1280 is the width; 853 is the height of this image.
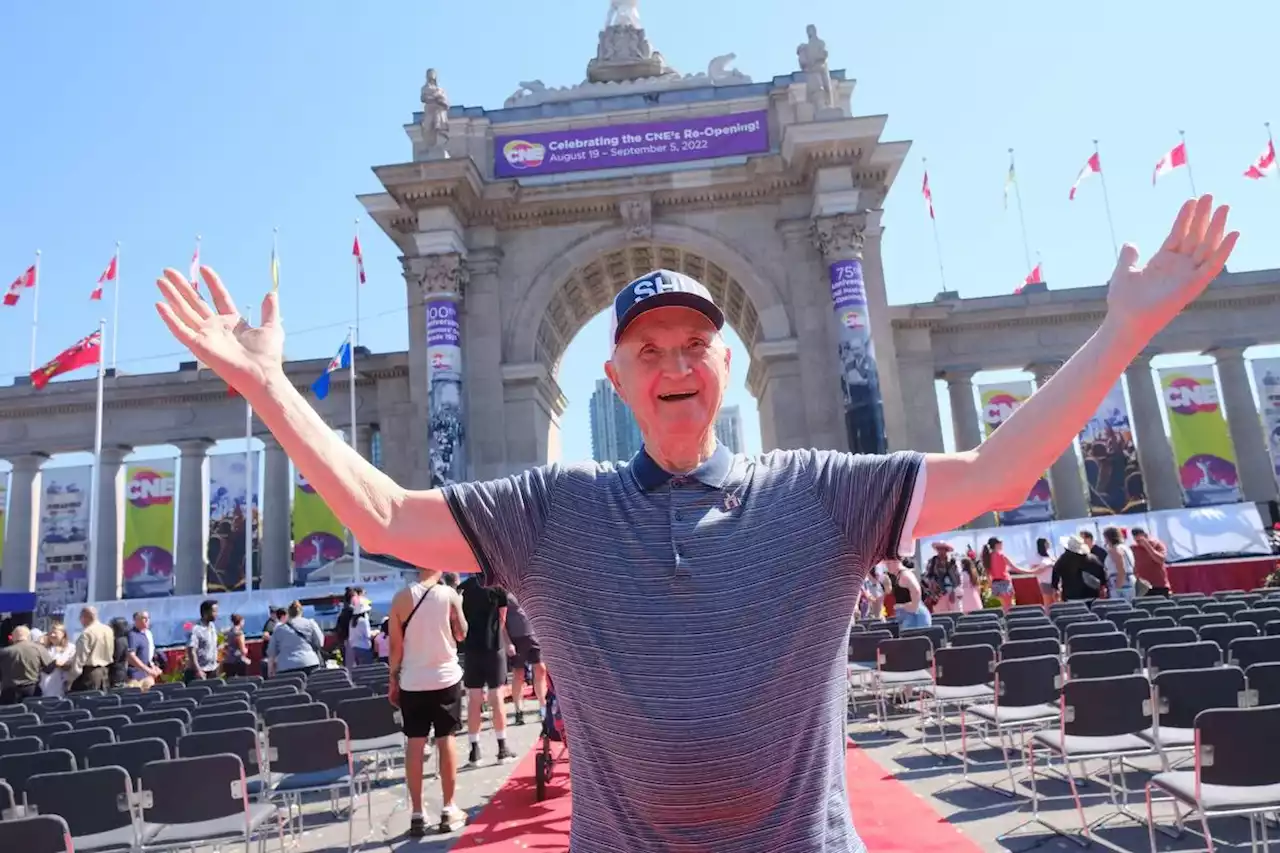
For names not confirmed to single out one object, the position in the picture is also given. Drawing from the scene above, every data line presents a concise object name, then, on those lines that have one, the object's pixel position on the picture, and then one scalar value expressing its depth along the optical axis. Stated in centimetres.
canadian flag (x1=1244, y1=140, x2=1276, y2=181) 3059
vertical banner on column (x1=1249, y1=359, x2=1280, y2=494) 3484
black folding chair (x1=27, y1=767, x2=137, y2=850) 575
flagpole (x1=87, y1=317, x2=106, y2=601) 2902
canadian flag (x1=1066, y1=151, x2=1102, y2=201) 3056
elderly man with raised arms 163
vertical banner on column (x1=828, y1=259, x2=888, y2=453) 2822
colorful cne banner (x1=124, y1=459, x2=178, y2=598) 3612
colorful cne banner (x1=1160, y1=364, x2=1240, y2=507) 3491
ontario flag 2719
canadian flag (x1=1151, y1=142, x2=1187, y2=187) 2967
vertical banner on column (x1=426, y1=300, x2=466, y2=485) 2864
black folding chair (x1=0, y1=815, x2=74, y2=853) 472
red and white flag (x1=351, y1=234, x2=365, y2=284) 3412
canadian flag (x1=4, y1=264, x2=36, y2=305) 3017
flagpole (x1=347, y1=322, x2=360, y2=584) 2946
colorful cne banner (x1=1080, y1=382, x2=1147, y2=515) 3456
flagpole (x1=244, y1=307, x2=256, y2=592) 3055
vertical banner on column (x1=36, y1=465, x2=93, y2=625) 3631
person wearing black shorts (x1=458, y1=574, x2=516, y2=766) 1001
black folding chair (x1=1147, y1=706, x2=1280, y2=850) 496
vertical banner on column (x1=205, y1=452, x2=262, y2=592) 3575
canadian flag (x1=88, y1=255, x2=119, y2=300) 3075
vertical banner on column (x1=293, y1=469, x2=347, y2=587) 3581
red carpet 632
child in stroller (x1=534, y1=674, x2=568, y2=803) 815
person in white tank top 762
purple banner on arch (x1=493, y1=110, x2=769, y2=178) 3212
